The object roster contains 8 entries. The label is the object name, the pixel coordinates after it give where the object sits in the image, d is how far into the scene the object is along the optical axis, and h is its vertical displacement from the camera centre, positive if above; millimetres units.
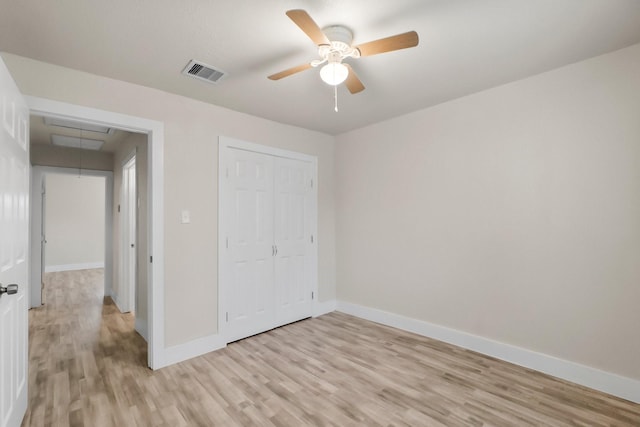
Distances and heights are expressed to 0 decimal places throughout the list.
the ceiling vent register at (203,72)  2303 +1180
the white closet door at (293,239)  3703 -270
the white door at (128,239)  4164 -278
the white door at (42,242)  4556 -345
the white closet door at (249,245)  3250 -308
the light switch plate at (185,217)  2883 +18
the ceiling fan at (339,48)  1619 +985
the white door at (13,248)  1522 -158
